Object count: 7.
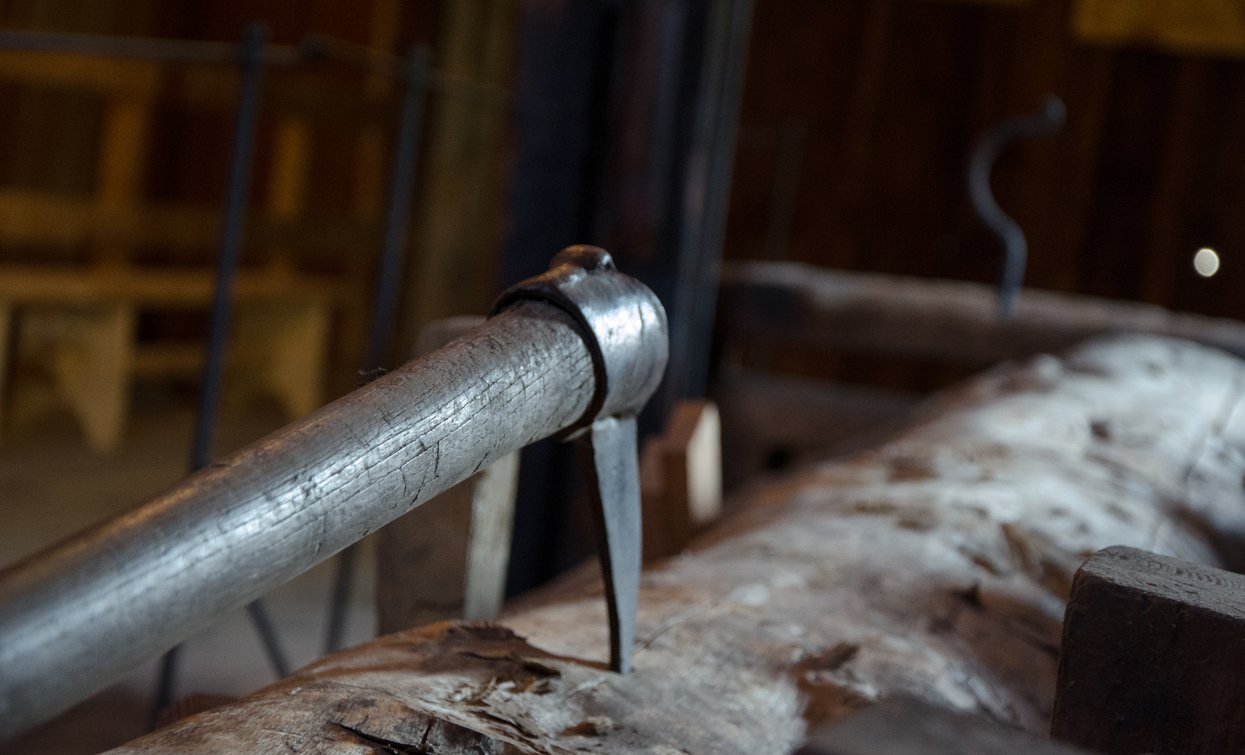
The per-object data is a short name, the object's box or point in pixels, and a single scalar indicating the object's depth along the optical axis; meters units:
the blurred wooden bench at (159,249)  4.43
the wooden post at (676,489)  1.99
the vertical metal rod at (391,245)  2.78
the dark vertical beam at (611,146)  2.70
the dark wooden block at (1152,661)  0.79
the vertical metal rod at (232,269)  2.35
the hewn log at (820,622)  0.81
